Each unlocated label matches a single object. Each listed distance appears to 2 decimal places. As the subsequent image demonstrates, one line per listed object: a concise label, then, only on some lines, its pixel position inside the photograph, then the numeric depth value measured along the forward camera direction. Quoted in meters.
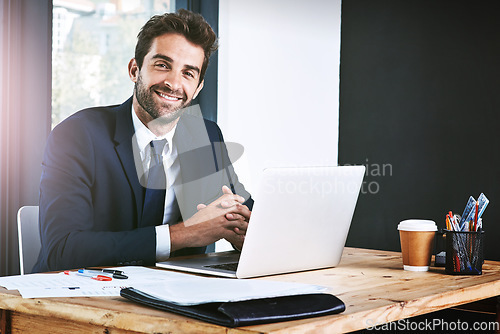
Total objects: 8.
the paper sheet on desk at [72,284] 1.17
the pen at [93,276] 1.32
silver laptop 1.40
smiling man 1.72
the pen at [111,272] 1.35
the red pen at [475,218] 1.59
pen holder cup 1.57
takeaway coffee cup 1.62
